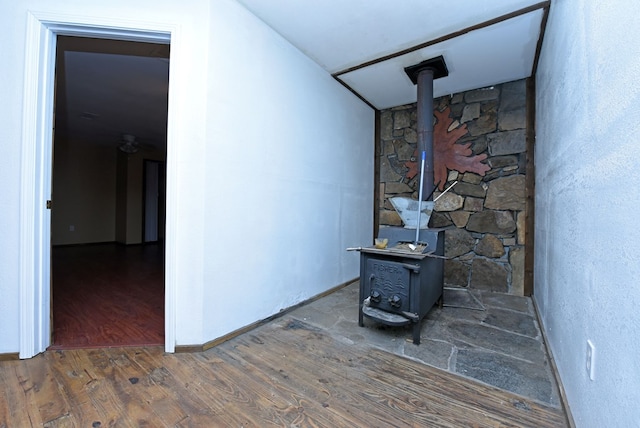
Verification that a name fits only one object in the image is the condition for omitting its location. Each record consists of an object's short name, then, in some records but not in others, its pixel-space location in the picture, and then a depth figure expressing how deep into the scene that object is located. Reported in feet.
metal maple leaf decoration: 10.13
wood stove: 5.97
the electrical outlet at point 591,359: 3.06
